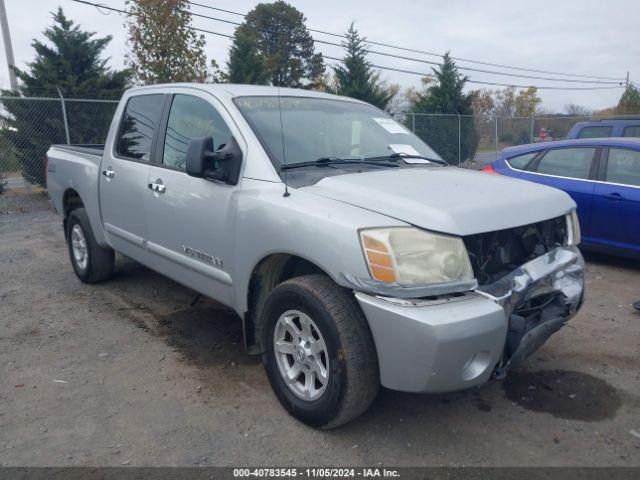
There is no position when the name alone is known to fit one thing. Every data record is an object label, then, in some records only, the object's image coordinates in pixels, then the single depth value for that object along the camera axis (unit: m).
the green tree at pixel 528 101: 45.16
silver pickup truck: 2.55
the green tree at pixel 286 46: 32.56
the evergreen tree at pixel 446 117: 16.73
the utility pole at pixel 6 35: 15.19
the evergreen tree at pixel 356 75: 19.06
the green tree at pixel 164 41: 13.60
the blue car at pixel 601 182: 5.79
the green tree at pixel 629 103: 28.59
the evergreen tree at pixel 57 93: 11.51
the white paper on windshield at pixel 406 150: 3.90
